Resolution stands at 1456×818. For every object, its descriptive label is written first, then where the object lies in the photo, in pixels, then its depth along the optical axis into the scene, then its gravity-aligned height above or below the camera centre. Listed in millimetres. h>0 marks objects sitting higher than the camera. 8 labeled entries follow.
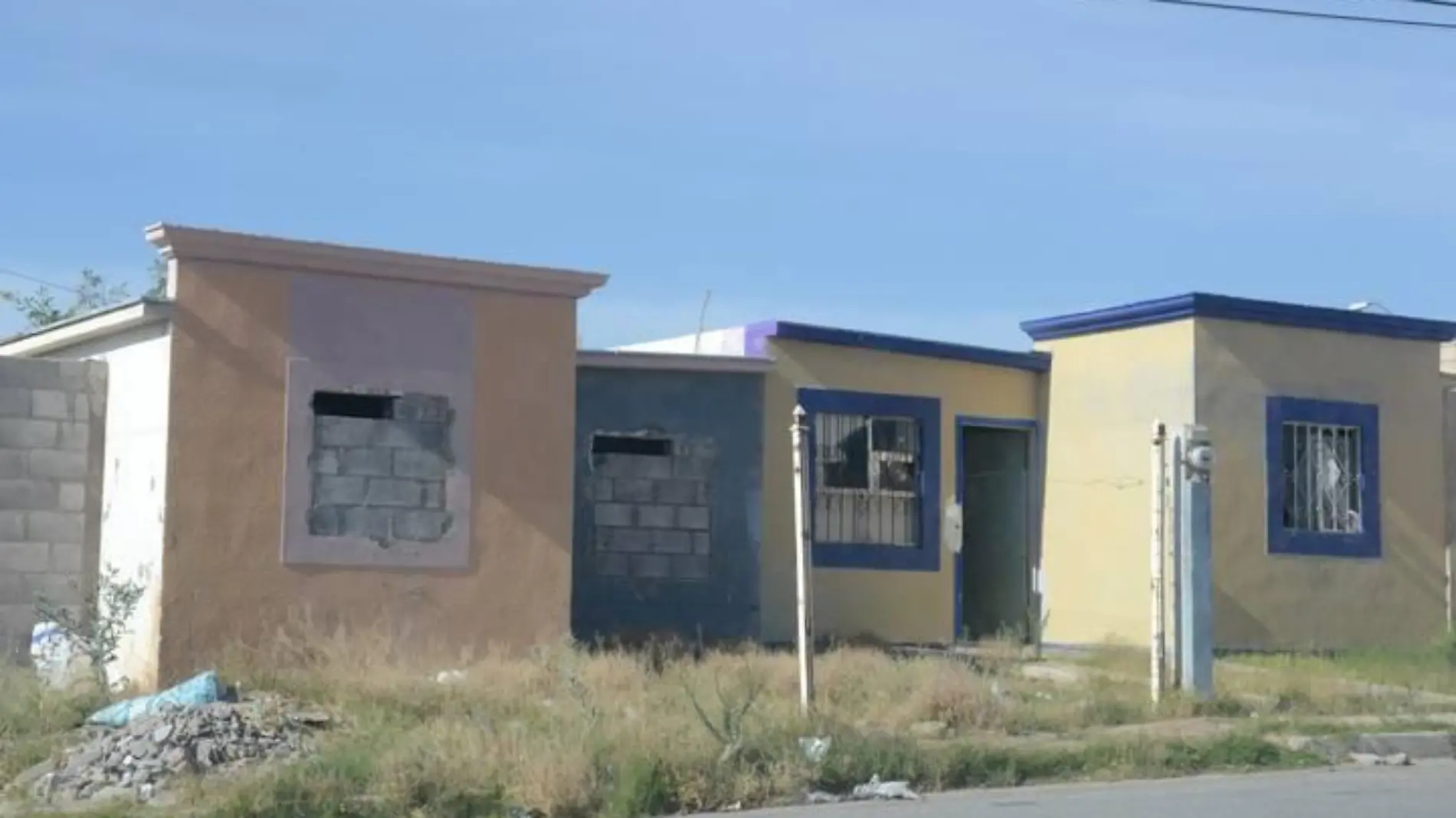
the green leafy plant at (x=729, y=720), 12641 -1242
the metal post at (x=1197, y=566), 16734 -163
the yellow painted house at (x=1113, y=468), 21719 +930
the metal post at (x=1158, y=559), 16328 -105
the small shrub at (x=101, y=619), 15969 -764
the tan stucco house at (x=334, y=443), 16578 +823
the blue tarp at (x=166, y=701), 14086 -1263
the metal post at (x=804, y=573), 13844 -230
